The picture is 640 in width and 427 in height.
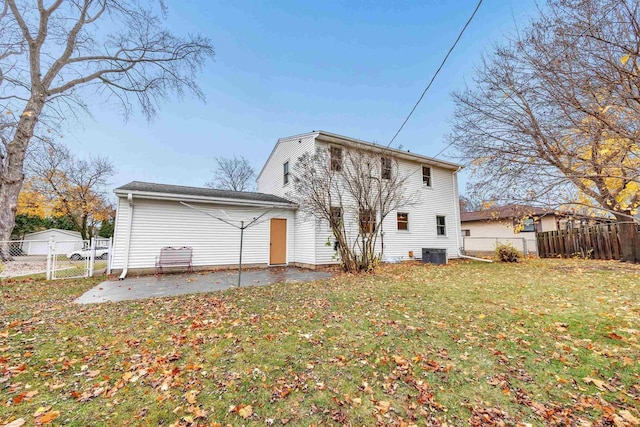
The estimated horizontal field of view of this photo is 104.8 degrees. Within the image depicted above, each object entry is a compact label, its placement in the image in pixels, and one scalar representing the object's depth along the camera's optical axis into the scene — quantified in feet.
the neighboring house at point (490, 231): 61.36
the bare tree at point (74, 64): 32.83
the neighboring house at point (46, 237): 81.84
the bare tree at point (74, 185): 69.15
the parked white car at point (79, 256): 57.03
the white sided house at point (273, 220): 30.07
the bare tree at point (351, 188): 29.96
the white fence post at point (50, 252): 25.64
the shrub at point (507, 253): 37.45
